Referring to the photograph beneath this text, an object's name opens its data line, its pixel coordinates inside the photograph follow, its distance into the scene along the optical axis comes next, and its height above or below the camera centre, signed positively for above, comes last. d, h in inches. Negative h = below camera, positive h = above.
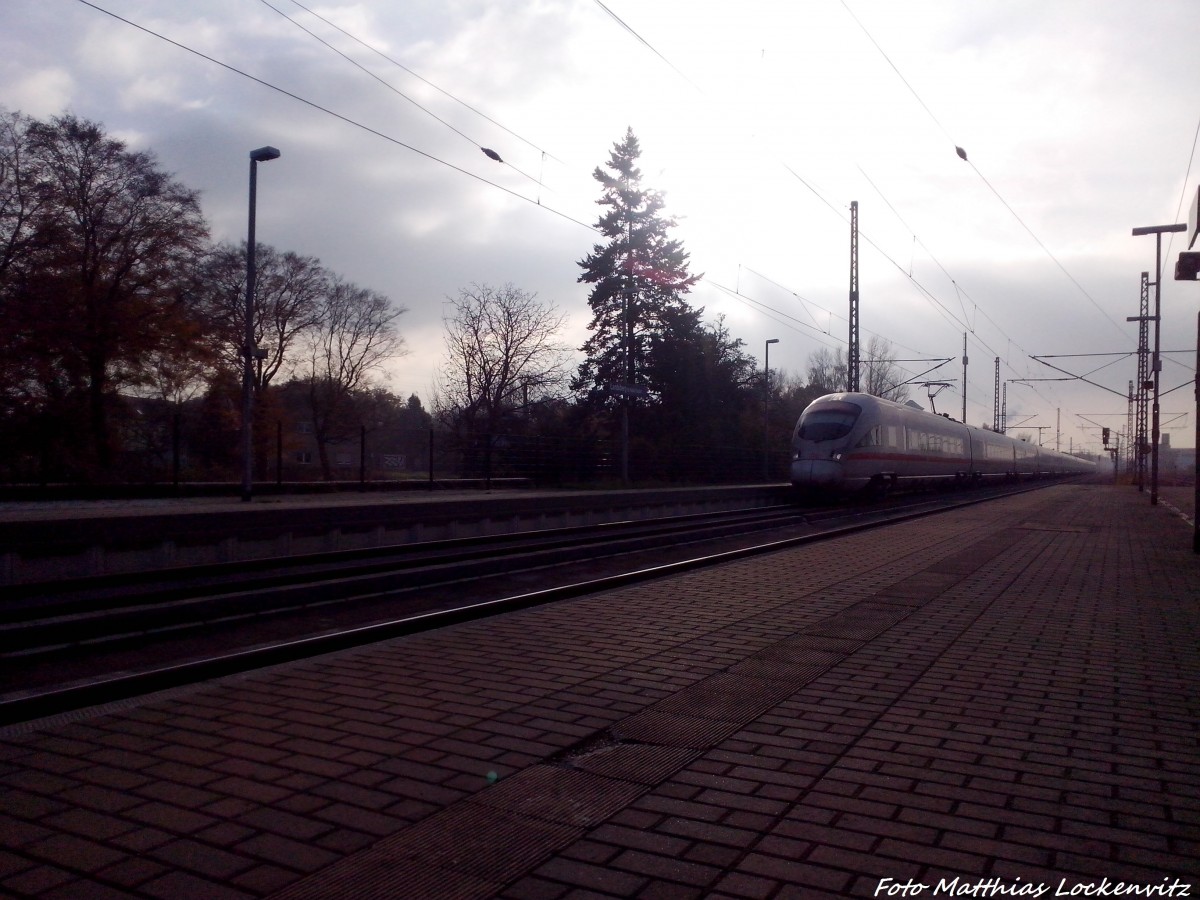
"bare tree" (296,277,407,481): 1812.3 +131.8
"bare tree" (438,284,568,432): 1733.5 +152.7
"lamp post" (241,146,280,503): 869.8 +134.9
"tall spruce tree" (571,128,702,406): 1915.6 +359.9
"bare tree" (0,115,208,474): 1074.1 +228.2
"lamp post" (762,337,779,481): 1791.3 +67.2
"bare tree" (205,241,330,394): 1568.5 +267.6
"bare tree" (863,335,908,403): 2861.7 +268.7
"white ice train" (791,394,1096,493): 1062.4 +18.0
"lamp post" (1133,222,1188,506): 1199.6 +130.2
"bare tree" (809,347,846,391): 3191.9 +299.1
